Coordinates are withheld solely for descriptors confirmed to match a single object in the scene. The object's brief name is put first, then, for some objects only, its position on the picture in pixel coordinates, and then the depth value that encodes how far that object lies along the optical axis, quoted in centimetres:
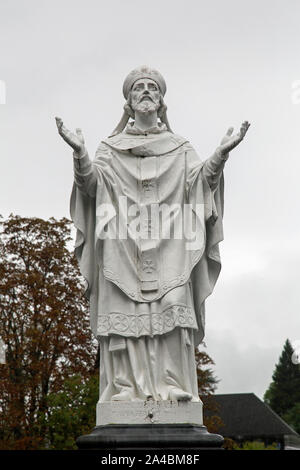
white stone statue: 884
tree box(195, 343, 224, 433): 2803
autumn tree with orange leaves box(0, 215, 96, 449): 2580
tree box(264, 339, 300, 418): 8375
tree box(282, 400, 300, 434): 7296
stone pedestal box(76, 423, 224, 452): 799
